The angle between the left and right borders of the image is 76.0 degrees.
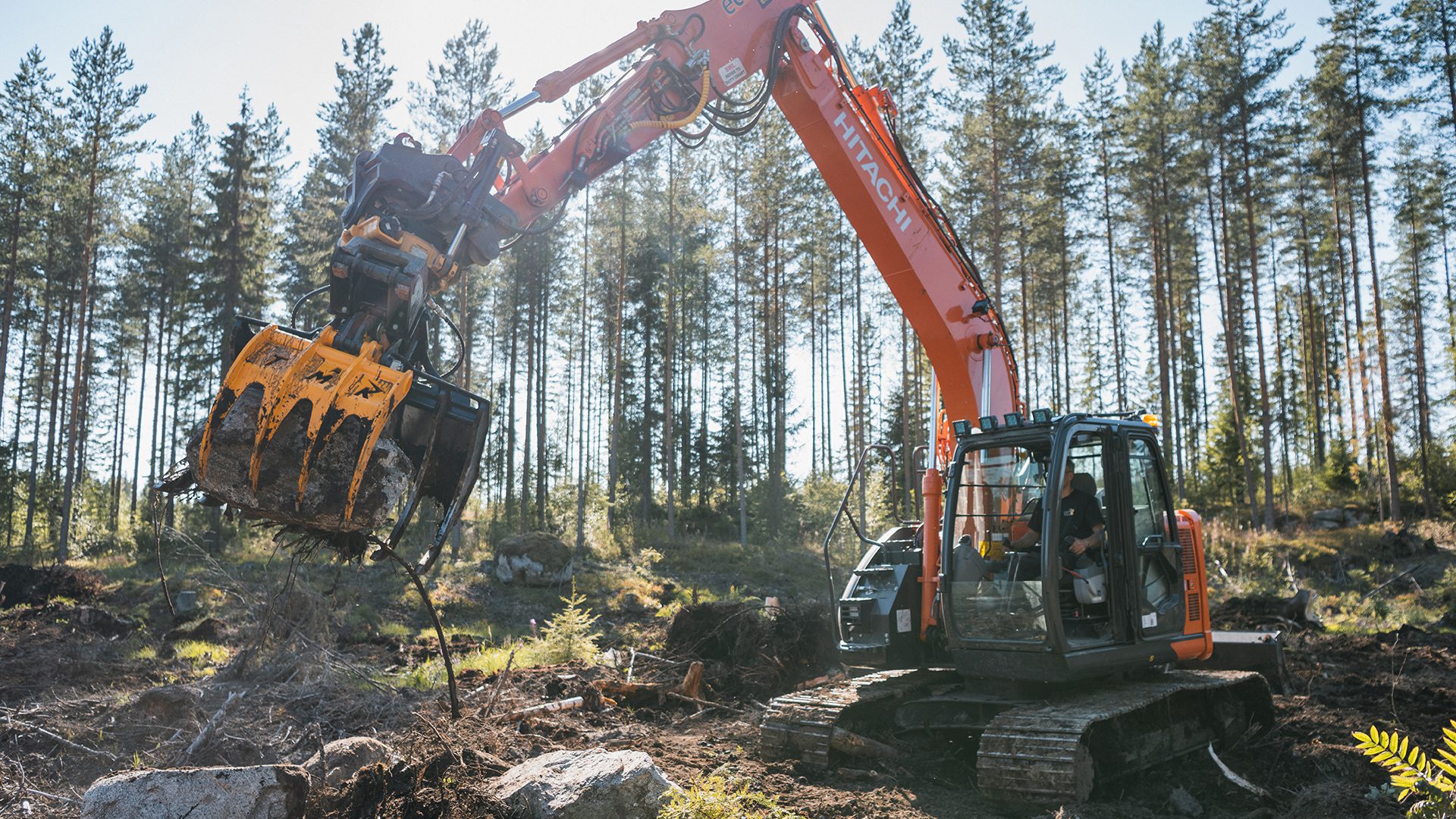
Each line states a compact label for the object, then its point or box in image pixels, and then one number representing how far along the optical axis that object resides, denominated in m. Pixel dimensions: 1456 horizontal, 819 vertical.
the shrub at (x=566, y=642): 9.96
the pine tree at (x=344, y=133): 22.73
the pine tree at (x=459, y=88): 22.41
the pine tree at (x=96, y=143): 22.55
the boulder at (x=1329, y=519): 24.47
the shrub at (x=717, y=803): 4.10
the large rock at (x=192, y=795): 3.83
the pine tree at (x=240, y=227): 23.44
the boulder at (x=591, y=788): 4.24
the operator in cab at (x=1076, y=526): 5.62
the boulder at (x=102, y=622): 11.89
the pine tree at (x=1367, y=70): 22.66
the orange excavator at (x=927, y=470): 4.18
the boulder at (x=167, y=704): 6.54
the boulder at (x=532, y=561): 17.23
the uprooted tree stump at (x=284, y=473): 4.02
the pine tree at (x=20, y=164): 22.88
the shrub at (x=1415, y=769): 2.39
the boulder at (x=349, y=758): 5.00
